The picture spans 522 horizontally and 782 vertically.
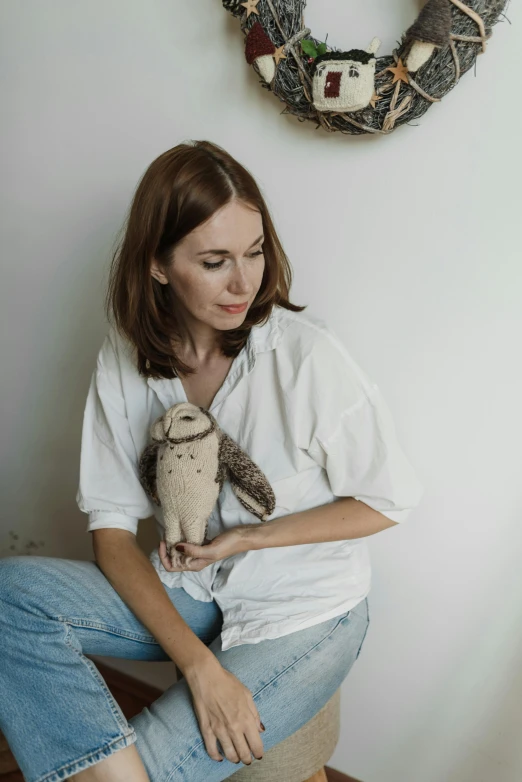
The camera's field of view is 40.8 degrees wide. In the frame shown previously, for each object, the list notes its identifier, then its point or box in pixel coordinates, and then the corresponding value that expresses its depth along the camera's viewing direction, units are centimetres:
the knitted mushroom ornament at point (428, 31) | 92
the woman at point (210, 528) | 97
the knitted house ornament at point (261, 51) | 105
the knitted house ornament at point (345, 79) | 98
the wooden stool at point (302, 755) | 108
